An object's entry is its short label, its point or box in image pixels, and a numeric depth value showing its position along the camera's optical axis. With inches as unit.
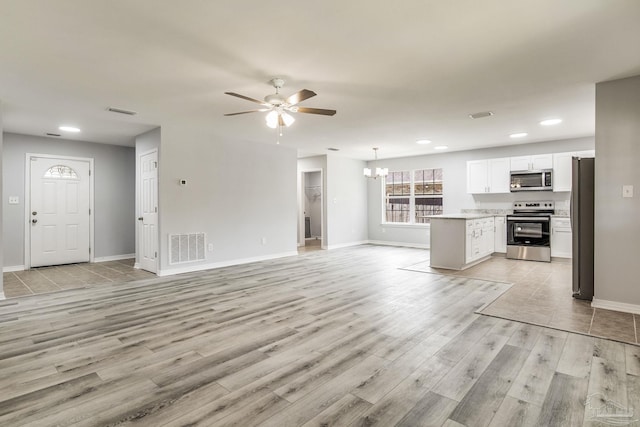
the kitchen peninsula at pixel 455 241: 231.6
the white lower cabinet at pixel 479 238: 237.1
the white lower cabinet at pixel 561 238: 258.8
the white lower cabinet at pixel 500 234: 285.9
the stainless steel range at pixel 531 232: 262.4
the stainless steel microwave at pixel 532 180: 268.5
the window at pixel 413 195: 351.3
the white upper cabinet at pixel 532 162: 270.0
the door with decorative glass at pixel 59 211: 250.1
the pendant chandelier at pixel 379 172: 323.6
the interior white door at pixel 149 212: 224.1
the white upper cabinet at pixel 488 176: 291.0
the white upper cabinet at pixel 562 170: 261.1
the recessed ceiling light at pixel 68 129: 221.8
